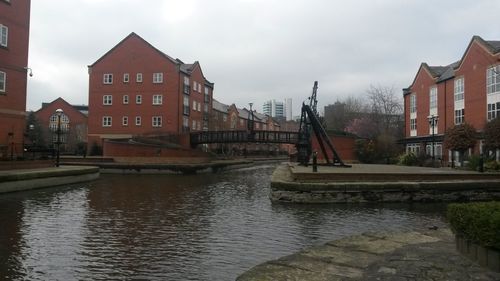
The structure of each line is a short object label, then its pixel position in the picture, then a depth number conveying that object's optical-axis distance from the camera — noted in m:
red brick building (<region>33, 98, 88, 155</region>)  72.62
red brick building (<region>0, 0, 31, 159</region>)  28.91
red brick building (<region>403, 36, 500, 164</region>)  37.25
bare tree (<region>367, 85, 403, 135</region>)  72.31
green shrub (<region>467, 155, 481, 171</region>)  27.95
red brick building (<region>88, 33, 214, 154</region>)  62.06
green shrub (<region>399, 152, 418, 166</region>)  37.81
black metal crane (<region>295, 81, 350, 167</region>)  30.01
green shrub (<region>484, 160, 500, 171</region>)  26.24
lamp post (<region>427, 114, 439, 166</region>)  44.65
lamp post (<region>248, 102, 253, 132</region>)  52.23
